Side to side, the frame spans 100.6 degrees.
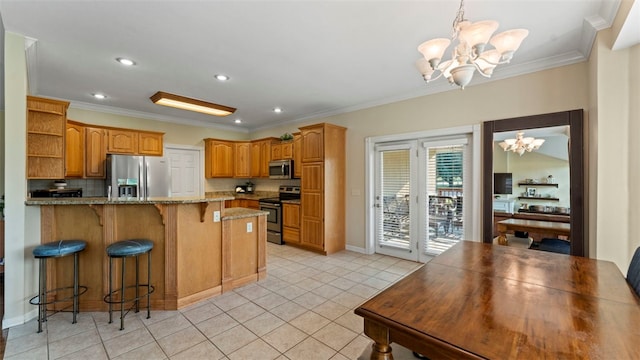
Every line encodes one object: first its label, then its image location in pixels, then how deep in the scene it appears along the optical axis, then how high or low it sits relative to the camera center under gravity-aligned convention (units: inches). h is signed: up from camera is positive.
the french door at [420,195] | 150.6 -9.6
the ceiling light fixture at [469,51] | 60.6 +32.6
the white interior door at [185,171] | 228.7 +8.1
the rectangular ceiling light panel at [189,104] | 160.8 +50.0
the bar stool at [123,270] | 96.0 -34.5
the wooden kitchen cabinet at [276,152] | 233.7 +25.5
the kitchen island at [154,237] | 104.8 -23.4
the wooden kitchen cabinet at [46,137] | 118.0 +19.9
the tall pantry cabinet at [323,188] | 185.3 -5.5
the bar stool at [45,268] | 91.7 -32.1
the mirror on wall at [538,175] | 111.7 +2.4
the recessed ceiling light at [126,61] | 117.2 +53.5
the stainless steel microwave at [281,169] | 222.1 +9.4
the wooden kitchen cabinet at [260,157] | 246.4 +22.1
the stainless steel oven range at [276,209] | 216.4 -24.2
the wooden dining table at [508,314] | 37.0 -22.9
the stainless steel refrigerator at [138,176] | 177.8 +2.9
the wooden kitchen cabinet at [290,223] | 204.1 -33.5
